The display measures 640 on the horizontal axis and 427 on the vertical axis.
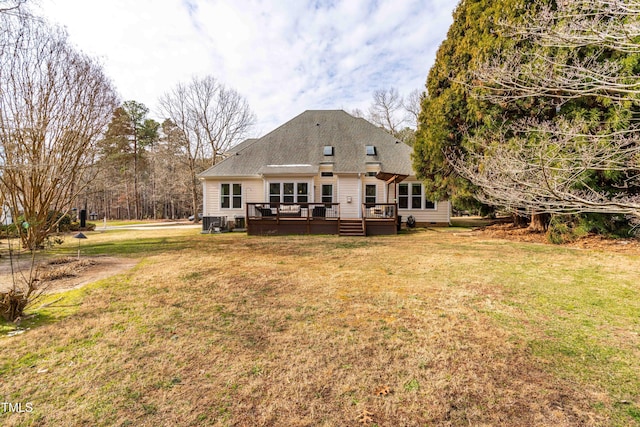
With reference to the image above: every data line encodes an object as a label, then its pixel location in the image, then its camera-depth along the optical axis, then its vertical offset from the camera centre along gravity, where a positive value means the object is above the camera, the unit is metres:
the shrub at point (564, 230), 9.94 -0.82
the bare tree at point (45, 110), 8.38 +3.55
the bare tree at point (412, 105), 32.06 +12.37
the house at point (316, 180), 14.38 +1.79
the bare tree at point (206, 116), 25.05 +9.08
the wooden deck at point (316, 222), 13.31 -0.58
